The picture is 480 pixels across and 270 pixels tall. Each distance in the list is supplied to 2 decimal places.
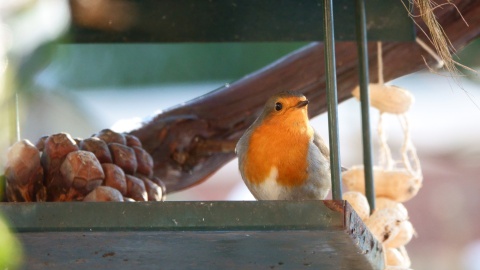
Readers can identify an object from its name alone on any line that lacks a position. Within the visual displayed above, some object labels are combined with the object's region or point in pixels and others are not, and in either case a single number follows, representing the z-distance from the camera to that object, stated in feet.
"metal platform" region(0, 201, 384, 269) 11.12
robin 14.93
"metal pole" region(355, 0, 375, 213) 18.21
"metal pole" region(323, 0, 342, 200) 12.11
